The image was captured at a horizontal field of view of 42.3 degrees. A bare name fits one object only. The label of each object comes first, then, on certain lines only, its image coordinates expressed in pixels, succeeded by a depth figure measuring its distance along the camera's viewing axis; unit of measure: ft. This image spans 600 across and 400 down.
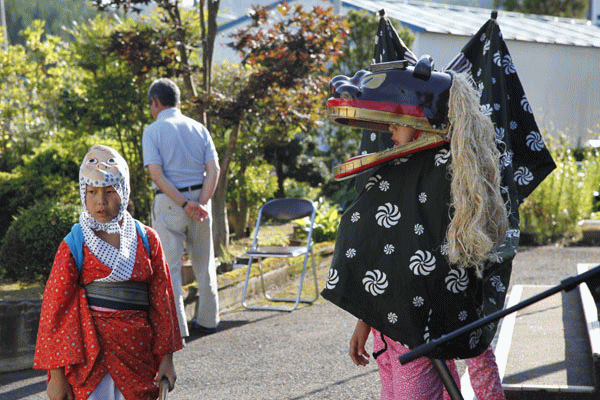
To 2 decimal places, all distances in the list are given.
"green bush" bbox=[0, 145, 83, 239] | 29.14
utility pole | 47.25
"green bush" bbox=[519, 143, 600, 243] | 34.53
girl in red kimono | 9.72
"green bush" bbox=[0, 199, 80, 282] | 20.39
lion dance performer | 8.52
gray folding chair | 23.58
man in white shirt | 19.90
